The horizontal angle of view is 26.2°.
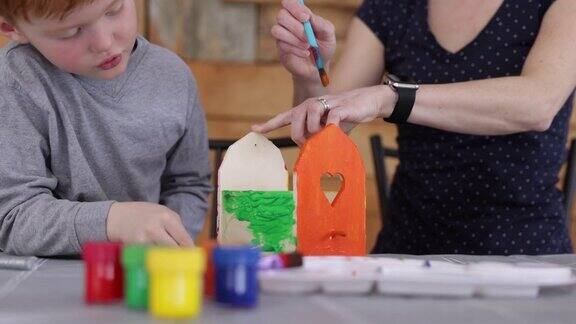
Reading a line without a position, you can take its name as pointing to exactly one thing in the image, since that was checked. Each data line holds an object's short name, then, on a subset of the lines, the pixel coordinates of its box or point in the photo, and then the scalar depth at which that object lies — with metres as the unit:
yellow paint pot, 0.76
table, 0.79
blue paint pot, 0.80
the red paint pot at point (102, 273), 0.83
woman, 1.30
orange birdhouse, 1.06
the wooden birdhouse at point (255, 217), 1.03
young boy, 1.06
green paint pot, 0.80
